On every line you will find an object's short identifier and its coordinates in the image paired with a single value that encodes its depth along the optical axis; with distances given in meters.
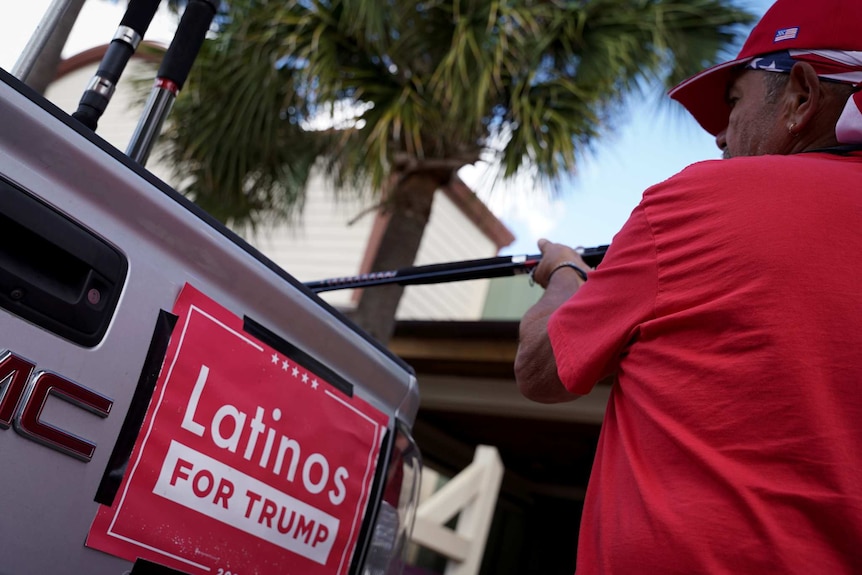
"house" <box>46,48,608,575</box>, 6.45
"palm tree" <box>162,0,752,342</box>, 5.59
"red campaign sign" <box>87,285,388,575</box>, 1.27
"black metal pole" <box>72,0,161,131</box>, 1.71
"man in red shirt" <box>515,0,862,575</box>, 1.08
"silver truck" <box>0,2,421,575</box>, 1.10
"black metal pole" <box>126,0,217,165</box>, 1.83
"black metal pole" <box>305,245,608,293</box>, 1.97
